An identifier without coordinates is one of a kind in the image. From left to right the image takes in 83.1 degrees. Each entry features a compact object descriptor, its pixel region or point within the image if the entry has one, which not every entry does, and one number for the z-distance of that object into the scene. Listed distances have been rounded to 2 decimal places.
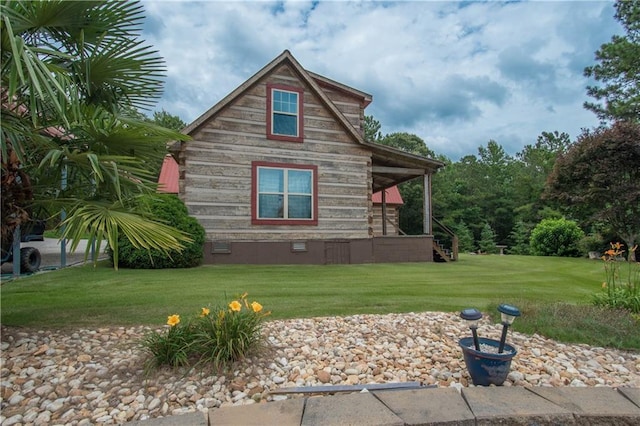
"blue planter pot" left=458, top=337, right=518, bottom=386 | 2.47
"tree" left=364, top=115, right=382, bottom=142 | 36.47
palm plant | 2.82
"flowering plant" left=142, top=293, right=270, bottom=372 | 2.60
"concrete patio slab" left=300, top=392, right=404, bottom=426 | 1.99
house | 9.91
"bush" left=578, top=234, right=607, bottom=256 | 14.91
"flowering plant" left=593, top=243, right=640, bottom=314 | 4.17
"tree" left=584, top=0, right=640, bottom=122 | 16.33
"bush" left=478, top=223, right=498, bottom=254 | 25.41
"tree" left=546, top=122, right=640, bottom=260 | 13.38
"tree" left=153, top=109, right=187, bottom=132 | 39.56
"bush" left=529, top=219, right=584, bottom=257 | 16.58
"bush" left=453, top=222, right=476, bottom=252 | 26.02
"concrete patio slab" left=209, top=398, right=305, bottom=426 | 1.97
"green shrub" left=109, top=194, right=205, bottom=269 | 8.43
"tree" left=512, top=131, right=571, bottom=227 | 28.68
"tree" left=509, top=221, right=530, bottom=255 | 25.27
